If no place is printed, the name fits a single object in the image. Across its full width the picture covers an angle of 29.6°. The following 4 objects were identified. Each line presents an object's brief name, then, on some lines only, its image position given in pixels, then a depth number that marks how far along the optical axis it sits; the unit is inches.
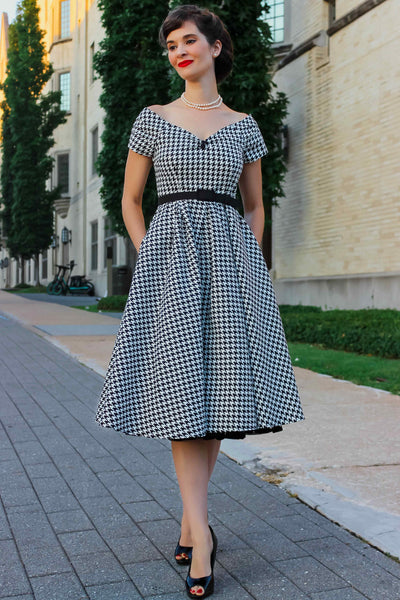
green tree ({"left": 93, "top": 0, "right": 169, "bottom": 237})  746.2
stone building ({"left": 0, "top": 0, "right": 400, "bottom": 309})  571.5
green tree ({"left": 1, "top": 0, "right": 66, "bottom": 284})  1492.4
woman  111.7
